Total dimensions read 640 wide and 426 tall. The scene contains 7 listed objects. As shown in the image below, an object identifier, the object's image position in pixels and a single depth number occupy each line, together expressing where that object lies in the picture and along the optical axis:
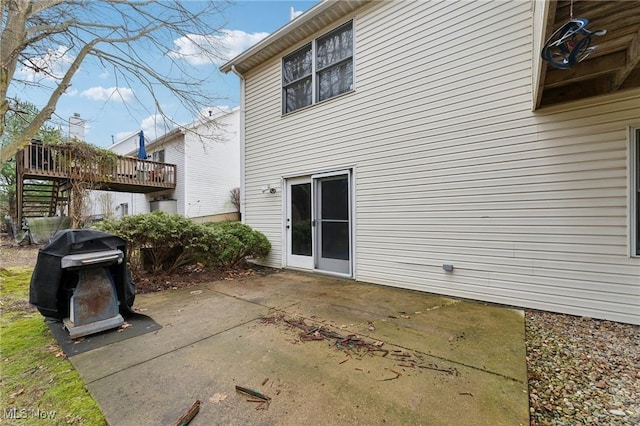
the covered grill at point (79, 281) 2.79
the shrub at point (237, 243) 5.99
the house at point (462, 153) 3.15
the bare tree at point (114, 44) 4.46
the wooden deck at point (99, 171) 9.67
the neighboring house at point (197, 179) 13.08
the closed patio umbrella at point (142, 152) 12.81
